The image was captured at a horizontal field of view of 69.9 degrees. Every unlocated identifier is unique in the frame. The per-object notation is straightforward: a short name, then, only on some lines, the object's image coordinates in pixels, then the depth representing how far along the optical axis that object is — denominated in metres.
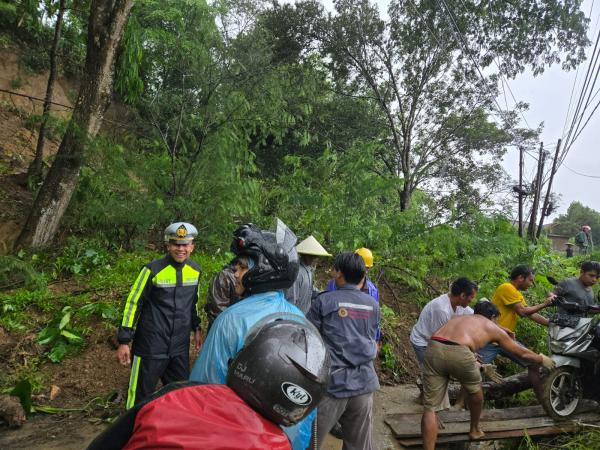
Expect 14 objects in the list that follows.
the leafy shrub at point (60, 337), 4.80
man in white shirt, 4.46
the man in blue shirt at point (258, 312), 1.66
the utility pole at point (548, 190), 15.72
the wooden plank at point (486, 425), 4.27
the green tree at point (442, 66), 13.44
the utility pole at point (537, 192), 17.23
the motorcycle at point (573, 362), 4.94
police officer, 3.37
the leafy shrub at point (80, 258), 6.44
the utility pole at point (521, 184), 18.91
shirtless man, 3.84
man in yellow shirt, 5.29
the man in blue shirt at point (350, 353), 3.06
